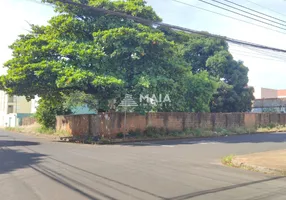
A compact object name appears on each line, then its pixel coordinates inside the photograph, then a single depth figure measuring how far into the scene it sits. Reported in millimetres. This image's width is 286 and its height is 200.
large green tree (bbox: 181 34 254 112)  29772
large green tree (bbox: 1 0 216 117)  15775
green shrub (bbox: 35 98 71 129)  25646
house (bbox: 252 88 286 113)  40050
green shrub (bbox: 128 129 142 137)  18796
